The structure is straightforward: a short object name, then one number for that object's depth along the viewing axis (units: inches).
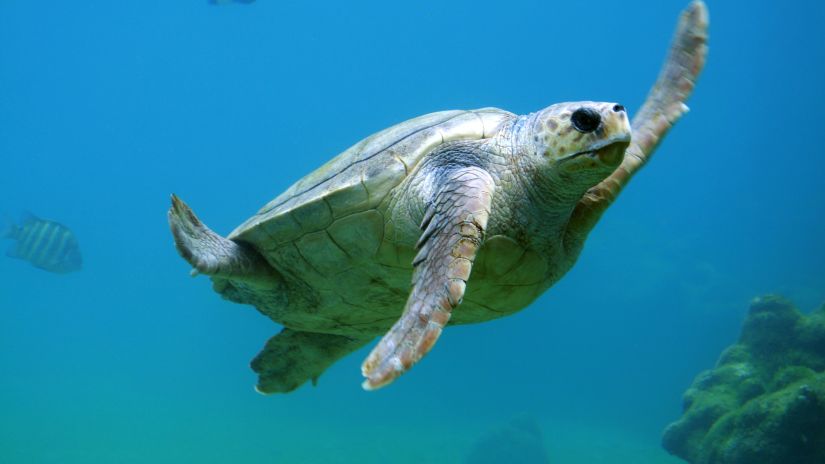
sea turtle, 88.8
